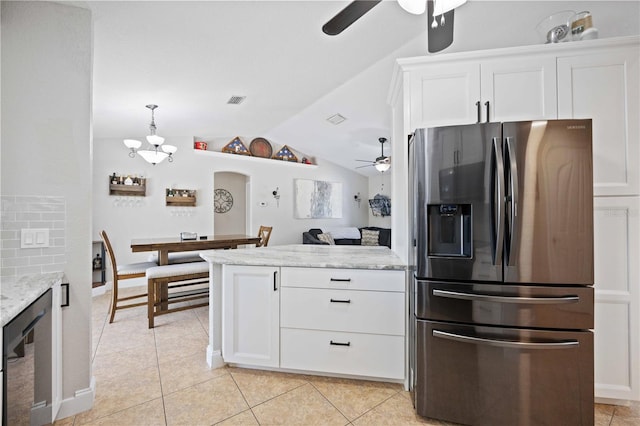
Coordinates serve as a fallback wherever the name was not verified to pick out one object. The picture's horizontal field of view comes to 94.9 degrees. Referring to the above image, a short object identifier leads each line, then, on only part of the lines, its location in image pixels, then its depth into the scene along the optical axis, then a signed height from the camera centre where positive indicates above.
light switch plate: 1.56 -0.11
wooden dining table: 3.22 -0.34
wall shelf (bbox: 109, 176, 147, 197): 4.46 +0.44
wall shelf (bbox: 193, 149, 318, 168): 5.52 +1.23
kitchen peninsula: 1.93 -0.67
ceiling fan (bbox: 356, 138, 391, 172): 5.35 +0.97
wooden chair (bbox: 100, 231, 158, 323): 3.08 -0.62
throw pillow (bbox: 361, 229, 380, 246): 7.23 -0.53
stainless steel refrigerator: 1.47 -0.31
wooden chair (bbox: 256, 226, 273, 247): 4.40 -0.36
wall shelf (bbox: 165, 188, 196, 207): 5.00 +0.33
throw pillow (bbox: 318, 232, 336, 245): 6.78 -0.51
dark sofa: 6.71 -0.52
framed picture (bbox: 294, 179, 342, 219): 7.19 +0.43
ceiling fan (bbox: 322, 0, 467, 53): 1.25 +0.92
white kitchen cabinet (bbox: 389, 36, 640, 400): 1.73 +0.56
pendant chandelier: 3.52 +0.91
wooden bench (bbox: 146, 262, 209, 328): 3.03 -0.70
